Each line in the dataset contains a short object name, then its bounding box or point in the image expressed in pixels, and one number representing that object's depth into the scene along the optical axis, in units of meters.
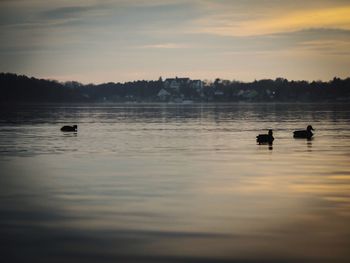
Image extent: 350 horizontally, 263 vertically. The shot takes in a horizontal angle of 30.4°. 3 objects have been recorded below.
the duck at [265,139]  41.66
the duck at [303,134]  46.31
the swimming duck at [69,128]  58.40
